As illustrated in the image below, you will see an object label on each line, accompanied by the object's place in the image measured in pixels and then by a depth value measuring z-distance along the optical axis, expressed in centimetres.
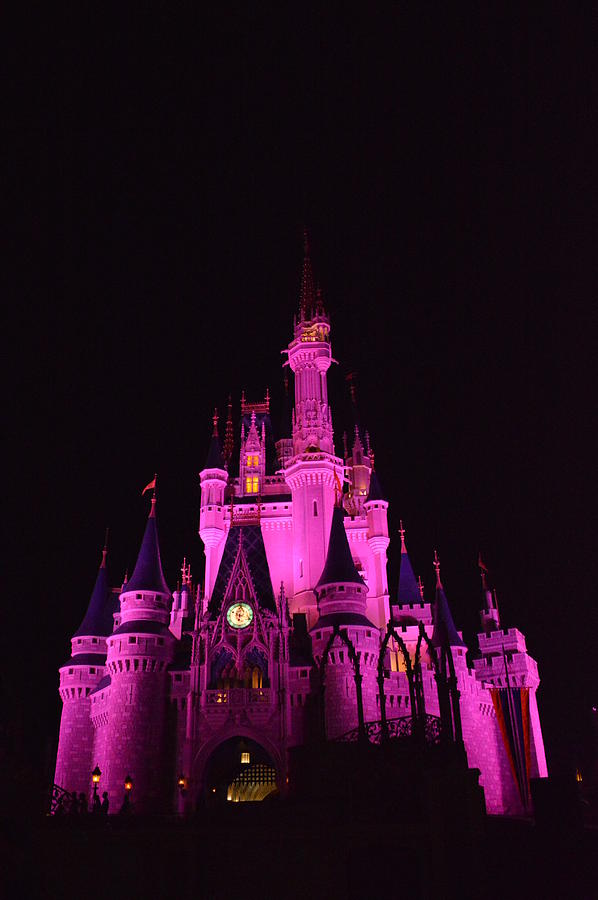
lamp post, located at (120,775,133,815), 2877
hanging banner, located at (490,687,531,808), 4594
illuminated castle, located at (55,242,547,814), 4088
